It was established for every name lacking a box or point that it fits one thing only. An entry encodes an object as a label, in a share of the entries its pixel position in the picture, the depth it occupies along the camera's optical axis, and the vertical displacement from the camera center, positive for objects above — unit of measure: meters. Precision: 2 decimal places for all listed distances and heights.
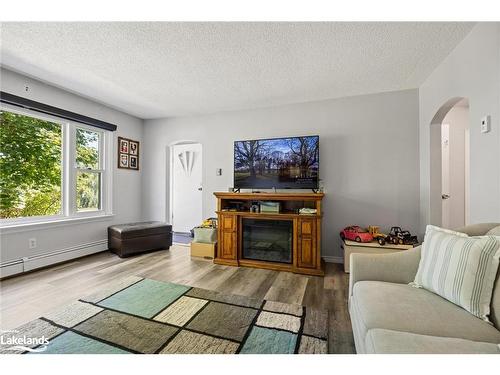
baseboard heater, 2.50 -0.93
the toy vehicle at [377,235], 2.59 -0.61
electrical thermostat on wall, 1.56 +0.45
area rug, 1.41 -1.03
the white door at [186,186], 4.52 +0.01
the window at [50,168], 2.58 +0.24
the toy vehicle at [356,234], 2.66 -0.59
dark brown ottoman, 3.28 -0.80
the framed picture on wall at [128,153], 3.87 +0.60
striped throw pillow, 1.05 -0.43
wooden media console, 2.70 -0.63
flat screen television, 3.00 +0.33
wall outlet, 2.69 -0.69
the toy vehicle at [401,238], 2.60 -0.62
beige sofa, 0.85 -0.61
